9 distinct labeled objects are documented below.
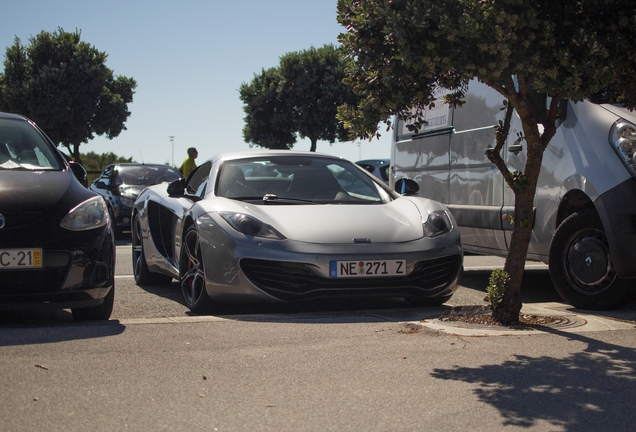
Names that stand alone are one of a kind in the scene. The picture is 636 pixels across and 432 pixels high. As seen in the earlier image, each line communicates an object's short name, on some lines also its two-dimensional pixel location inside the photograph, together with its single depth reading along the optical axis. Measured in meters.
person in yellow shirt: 16.83
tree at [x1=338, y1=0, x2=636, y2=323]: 4.93
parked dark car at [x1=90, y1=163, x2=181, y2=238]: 16.98
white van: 6.40
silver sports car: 6.25
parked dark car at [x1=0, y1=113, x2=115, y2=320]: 5.53
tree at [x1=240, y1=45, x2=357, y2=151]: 49.38
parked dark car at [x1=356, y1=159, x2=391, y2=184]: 18.96
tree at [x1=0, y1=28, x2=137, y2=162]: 42.22
